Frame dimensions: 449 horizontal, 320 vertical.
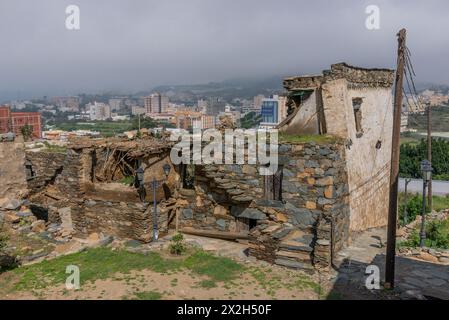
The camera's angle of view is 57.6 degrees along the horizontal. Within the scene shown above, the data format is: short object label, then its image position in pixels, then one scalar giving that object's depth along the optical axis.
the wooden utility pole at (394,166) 9.59
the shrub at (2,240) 11.03
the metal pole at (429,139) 26.05
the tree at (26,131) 28.15
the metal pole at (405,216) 22.45
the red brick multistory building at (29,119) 72.00
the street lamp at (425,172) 13.20
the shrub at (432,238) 15.03
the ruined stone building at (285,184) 12.43
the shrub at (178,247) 12.49
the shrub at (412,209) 24.23
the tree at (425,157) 43.97
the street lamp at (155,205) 13.95
